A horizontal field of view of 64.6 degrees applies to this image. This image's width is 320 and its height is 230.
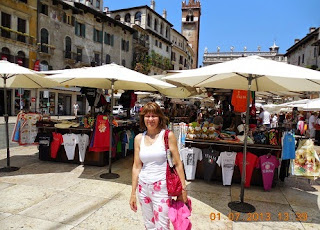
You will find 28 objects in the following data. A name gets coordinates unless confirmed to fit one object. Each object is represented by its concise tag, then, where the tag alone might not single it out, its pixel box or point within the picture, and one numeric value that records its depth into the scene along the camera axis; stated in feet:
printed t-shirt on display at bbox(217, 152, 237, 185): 17.49
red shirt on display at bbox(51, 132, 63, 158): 21.66
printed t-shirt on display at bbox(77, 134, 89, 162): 21.07
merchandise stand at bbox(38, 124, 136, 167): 21.36
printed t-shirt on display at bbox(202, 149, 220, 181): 17.75
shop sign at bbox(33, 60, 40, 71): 81.87
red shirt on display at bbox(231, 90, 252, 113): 24.31
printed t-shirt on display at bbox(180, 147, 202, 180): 18.15
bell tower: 222.48
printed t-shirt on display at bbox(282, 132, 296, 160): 17.07
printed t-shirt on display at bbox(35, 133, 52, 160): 22.06
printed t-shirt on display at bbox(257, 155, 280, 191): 16.96
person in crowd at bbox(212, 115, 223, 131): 29.73
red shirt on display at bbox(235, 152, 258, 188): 17.13
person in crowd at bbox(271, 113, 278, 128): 59.82
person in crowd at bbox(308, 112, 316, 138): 43.52
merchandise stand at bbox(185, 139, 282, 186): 17.43
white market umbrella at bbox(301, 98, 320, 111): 29.08
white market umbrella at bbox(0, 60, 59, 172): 18.88
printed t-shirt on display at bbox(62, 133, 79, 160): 21.25
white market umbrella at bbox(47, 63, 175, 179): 17.60
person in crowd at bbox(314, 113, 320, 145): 41.29
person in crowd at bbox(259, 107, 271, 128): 42.96
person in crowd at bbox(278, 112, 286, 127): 66.49
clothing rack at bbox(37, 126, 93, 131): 21.13
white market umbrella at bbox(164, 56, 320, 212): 12.32
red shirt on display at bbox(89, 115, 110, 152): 20.27
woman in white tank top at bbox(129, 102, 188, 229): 8.25
